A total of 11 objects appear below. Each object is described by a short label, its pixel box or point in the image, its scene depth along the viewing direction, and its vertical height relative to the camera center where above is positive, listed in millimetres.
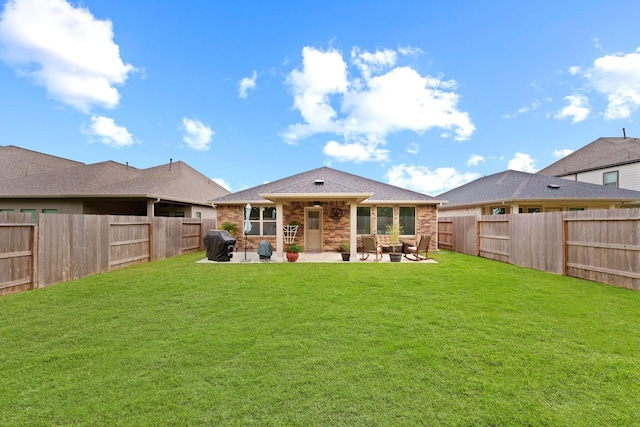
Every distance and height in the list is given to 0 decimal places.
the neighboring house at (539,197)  13535 +988
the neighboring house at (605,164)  16906 +3635
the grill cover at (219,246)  10688 -1073
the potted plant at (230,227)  13924 -466
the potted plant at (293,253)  10594 -1334
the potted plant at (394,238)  10641 -956
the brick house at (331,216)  13781 +55
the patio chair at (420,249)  10844 -1233
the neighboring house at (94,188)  13758 +1630
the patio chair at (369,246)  10641 -1100
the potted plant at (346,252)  10766 -1360
